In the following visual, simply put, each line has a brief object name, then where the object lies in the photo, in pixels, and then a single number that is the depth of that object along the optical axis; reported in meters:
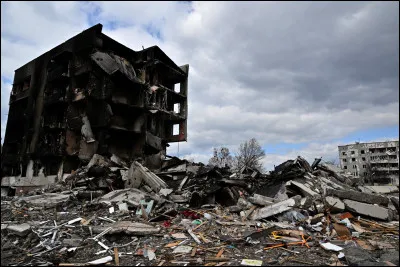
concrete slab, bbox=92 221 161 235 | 6.94
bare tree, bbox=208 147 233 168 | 43.72
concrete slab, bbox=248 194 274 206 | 9.41
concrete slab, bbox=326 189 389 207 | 9.34
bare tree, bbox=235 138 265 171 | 43.66
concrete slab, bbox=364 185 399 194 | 12.38
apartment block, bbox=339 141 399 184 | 54.50
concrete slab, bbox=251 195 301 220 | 8.45
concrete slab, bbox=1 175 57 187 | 20.42
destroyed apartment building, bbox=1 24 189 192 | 20.20
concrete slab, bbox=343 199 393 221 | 8.50
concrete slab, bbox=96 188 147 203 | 10.62
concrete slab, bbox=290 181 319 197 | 9.50
